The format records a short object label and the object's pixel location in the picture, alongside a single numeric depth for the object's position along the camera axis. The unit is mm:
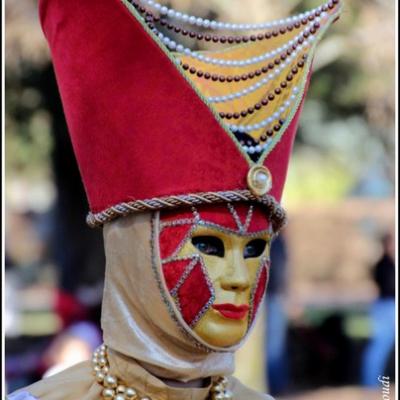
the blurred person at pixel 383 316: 16359
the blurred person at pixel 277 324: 17031
